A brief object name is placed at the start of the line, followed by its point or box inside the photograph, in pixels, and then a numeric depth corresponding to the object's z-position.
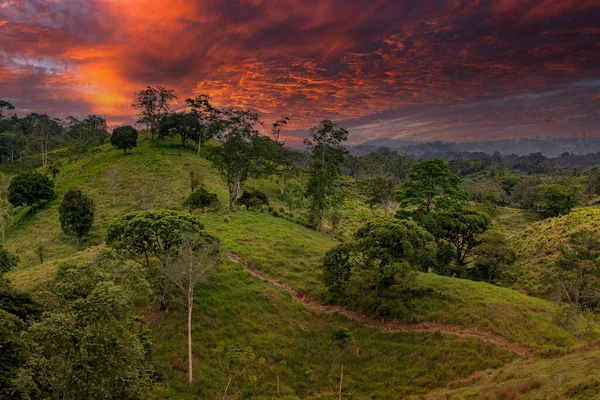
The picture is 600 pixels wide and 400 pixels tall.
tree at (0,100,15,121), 154.91
